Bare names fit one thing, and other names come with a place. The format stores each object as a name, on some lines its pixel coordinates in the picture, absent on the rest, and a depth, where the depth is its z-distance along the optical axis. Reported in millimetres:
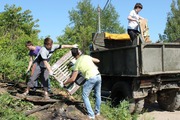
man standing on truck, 8508
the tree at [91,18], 45250
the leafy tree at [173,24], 34781
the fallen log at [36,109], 6271
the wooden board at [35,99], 7011
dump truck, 7840
